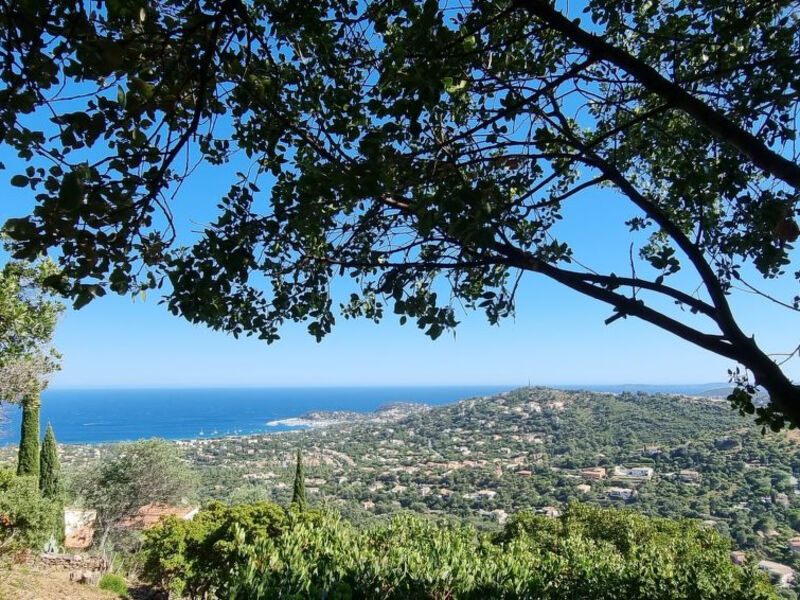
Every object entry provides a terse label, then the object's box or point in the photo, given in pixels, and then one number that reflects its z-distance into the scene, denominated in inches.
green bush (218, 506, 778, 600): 133.0
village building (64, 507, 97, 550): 694.1
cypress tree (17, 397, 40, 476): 562.3
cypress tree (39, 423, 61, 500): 633.0
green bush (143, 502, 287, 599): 314.2
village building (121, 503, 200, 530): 720.1
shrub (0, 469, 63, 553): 287.4
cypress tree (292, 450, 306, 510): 601.8
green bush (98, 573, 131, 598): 347.3
